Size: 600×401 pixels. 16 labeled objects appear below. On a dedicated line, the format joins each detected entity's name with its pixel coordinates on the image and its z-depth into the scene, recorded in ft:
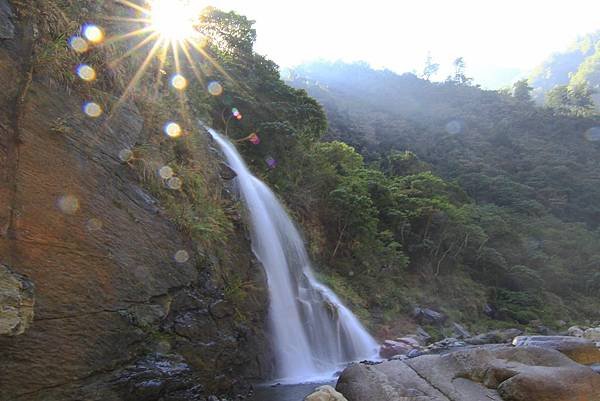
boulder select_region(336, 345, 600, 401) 17.47
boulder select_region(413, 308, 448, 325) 65.57
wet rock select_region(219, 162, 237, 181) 34.99
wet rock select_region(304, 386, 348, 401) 17.68
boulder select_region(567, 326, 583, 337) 61.63
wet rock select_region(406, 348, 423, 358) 42.65
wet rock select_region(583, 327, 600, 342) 48.98
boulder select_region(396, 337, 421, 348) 49.22
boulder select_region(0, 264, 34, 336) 12.33
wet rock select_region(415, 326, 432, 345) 54.13
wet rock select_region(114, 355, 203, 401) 16.14
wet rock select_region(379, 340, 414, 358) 43.47
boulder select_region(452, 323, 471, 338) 64.44
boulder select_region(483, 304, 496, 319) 90.43
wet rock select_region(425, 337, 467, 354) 47.21
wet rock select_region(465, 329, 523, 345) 56.34
